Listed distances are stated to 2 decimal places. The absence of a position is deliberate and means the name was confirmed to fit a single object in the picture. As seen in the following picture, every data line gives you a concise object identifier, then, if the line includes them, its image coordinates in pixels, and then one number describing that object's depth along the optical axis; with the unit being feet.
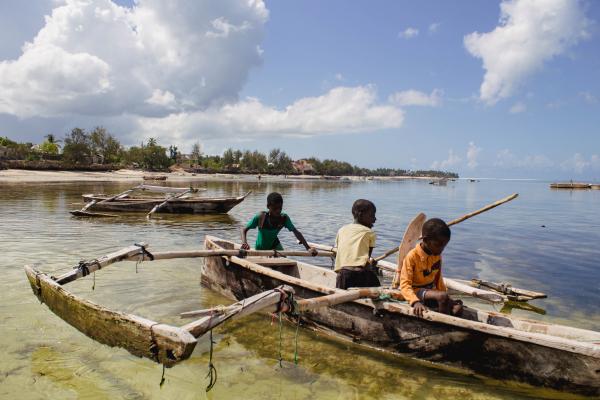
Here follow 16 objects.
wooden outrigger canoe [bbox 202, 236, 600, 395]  12.30
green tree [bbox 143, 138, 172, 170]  289.12
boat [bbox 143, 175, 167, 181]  208.35
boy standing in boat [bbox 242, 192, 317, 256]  22.68
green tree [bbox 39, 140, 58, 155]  248.52
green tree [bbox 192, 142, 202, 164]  370.32
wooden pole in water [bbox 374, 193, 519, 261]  21.04
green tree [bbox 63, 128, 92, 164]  224.74
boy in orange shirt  14.48
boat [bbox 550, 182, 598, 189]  270.67
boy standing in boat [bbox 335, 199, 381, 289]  17.89
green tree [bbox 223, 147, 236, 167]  391.65
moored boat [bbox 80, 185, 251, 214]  59.41
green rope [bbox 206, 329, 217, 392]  13.39
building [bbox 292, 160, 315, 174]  479.29
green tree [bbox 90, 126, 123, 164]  252.62
